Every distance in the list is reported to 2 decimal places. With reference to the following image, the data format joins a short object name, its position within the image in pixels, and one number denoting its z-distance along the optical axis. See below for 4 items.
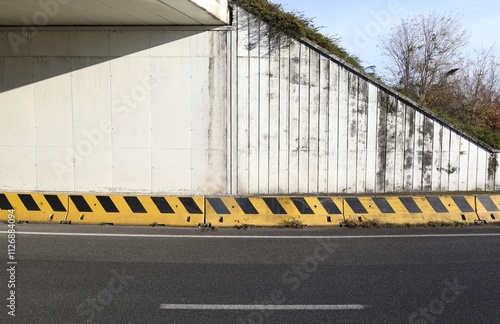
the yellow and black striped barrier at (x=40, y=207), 8.86
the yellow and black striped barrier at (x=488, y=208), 8.78
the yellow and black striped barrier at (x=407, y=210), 8.65
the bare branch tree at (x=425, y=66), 17.89
